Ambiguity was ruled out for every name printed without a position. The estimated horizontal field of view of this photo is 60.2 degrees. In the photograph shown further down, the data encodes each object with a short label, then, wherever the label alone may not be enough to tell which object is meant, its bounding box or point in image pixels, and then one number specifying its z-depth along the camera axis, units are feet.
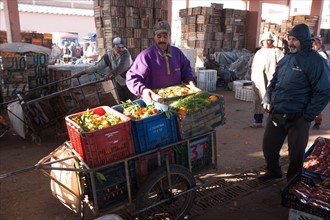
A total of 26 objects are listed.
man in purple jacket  11.80
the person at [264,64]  18.88
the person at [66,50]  68.47
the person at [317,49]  22.49
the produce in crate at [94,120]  8.89
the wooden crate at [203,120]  9.99
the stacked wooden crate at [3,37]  40.62
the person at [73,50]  69.13
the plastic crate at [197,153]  10.51
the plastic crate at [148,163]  9.59
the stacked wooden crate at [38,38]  38.83
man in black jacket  11.17
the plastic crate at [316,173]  13.53
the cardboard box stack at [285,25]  51.39
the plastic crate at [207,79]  37.19
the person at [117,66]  18.43
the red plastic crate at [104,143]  8.34
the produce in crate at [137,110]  9.86
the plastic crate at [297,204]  9.21
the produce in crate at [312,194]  9.75
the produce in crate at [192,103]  9.85
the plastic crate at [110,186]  8.72
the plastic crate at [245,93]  33.06
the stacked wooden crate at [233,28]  46.55
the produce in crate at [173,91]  11.12
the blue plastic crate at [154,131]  9.24
